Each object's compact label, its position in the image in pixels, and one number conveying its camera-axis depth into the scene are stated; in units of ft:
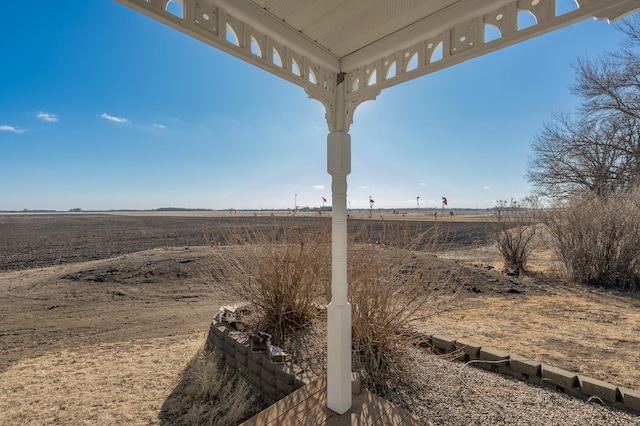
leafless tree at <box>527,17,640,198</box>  33.60
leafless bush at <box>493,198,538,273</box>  23.60
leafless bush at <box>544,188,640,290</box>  18.74
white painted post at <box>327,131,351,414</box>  6.61
